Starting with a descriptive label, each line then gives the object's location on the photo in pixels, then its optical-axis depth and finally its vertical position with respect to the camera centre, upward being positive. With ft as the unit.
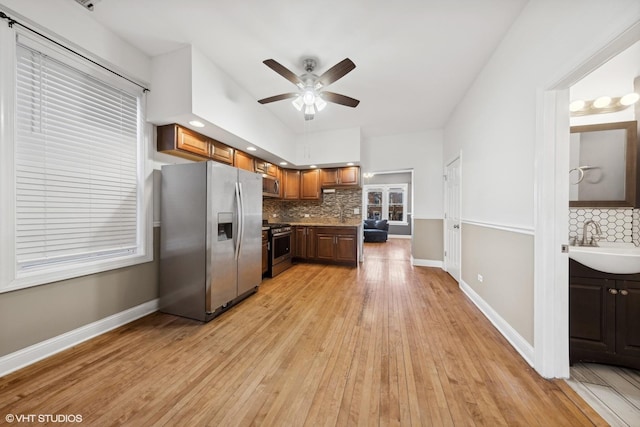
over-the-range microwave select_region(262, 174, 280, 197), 13.91 +1.69
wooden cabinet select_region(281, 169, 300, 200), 16.84 +2.13
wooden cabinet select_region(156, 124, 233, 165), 8.38 +2.76
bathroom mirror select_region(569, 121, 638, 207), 6.03 +1.35
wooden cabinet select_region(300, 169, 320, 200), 16.57 +2.08
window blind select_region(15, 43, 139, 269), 5.70 +1.40
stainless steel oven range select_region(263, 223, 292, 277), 12.64 -2.23
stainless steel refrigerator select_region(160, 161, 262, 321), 7.70 -0.98
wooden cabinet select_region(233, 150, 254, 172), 11.67 +2.81
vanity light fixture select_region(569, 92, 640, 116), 6.25 +3.15
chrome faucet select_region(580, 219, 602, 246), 6.05 -0.63
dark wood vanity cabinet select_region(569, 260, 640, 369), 5.07 -2.47
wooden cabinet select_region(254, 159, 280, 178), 13.61 +2.88
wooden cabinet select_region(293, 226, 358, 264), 14.92 -2.23
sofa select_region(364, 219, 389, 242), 27.91 -2.31
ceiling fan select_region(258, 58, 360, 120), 7.06 +4.34
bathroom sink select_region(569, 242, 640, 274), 4.66 -1.01
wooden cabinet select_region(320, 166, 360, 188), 15.70 +2.54
